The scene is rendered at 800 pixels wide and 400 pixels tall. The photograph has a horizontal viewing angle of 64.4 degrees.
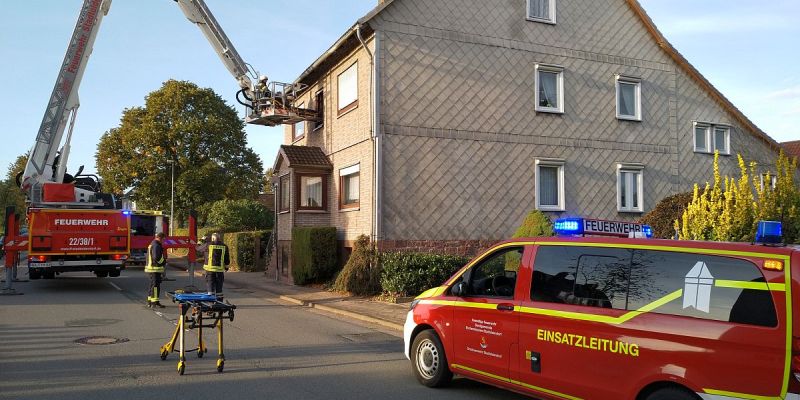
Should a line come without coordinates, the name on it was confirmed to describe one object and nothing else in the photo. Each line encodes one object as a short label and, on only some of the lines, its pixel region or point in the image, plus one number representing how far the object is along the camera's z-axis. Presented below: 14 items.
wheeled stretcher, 7.53
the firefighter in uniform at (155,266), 13.97
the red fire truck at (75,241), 16.55
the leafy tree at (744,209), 9.74
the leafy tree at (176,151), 44.16
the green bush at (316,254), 18.03
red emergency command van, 4.49
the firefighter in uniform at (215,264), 13.07
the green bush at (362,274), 16.11
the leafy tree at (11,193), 55.42
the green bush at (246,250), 27.08
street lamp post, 43.06
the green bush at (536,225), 14.35
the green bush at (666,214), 13.92
